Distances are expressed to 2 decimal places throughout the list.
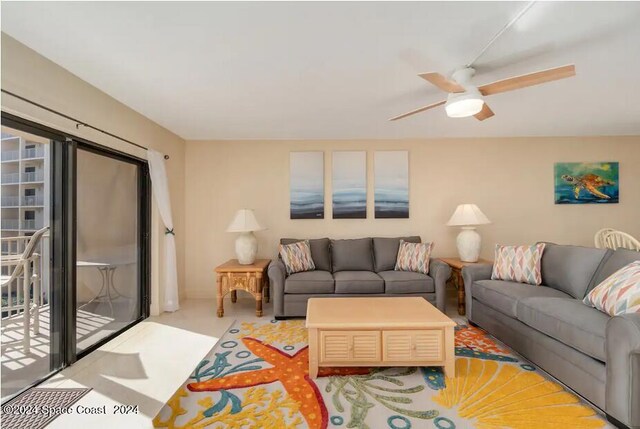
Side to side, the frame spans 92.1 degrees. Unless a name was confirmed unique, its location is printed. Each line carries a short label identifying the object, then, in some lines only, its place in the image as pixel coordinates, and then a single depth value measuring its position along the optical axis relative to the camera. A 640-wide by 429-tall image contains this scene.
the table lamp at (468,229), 3.94
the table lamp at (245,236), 3.93
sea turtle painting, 4.48
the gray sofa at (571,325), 1.68
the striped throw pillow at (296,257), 3.85
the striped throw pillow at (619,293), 1.95
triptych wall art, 4.54
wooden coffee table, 2.28
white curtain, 3.72
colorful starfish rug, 1.84
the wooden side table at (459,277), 3.79
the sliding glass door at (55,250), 2.15
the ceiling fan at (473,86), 1.90
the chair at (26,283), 2.15
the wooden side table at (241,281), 3.74
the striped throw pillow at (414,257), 3.84
